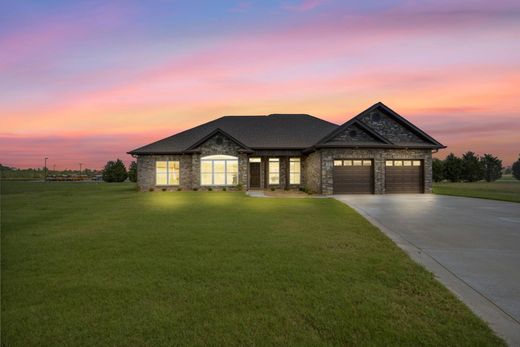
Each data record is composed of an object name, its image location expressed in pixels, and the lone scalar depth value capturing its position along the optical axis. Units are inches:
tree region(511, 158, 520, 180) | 3409.9
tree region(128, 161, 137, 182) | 2214.7
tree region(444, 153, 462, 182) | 2101.4
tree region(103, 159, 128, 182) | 2176.4
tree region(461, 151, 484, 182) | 2101.1
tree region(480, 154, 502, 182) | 2635.3
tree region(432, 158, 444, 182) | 2092.8
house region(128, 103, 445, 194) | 922.1
